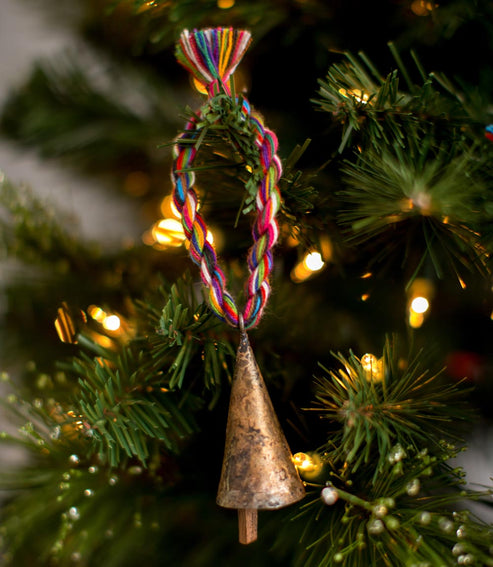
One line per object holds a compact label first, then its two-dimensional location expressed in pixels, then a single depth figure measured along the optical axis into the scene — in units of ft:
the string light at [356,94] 0.93
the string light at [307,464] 0.99
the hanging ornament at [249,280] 0.86
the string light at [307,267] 1.24
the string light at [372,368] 0.93
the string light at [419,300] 1.19
